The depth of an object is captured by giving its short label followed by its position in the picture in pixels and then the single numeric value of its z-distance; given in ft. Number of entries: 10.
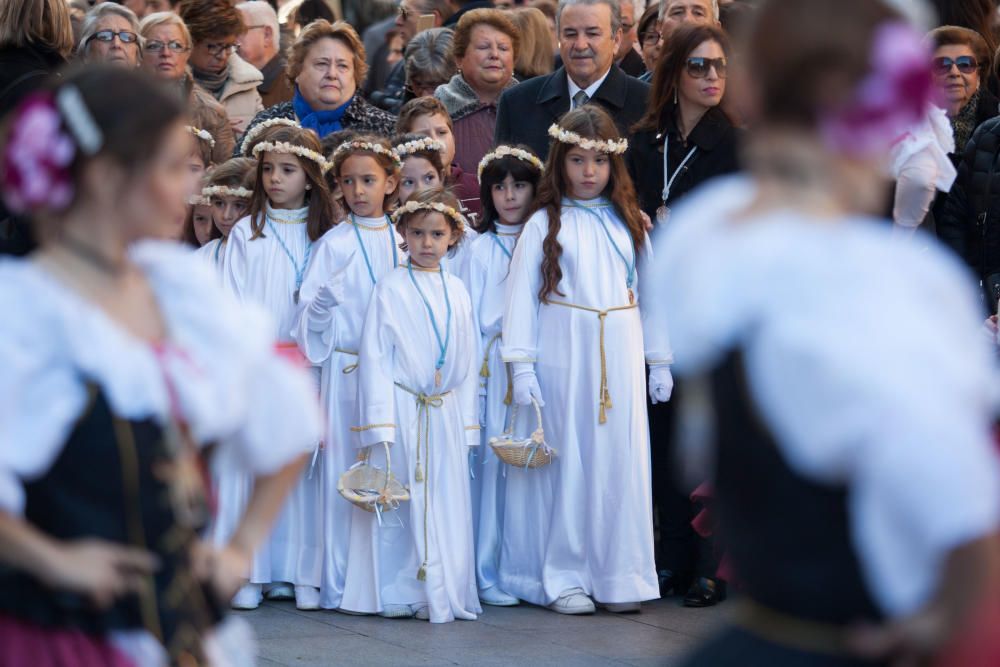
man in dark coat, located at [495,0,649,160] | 54.13
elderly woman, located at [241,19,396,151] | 55.77
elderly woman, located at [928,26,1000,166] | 53.16
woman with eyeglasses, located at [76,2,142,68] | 52.13
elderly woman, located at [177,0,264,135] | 62.49
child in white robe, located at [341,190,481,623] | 46.52
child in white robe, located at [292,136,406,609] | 48.06
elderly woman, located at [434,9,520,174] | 59.00
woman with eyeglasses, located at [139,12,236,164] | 56.44
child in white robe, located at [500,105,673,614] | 47.47
